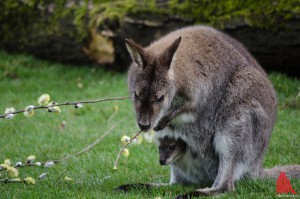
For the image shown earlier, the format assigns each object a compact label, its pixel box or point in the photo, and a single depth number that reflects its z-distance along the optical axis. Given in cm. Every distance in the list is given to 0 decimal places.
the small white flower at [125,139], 1083
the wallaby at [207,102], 1034
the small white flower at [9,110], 1031
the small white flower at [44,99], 1018
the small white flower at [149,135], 1127
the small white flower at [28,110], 1022
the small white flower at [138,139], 1105
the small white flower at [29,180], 997
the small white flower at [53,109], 1030
